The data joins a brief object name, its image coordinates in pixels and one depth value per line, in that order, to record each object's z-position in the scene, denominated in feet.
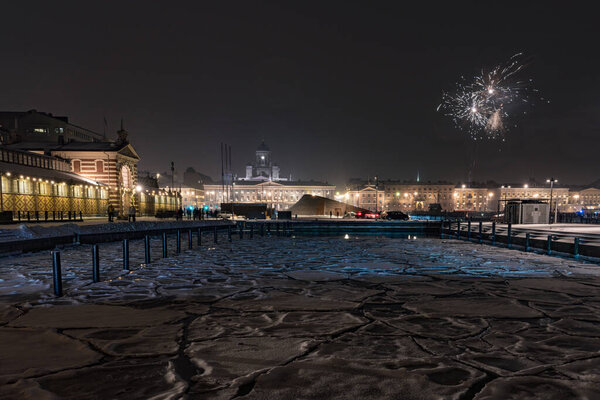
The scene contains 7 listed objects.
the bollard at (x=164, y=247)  47.65
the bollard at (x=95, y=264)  30.23
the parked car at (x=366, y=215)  206.67
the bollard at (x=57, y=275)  25.20
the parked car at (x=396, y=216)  180.75
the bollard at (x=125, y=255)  37.60
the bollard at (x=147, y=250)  41.46
